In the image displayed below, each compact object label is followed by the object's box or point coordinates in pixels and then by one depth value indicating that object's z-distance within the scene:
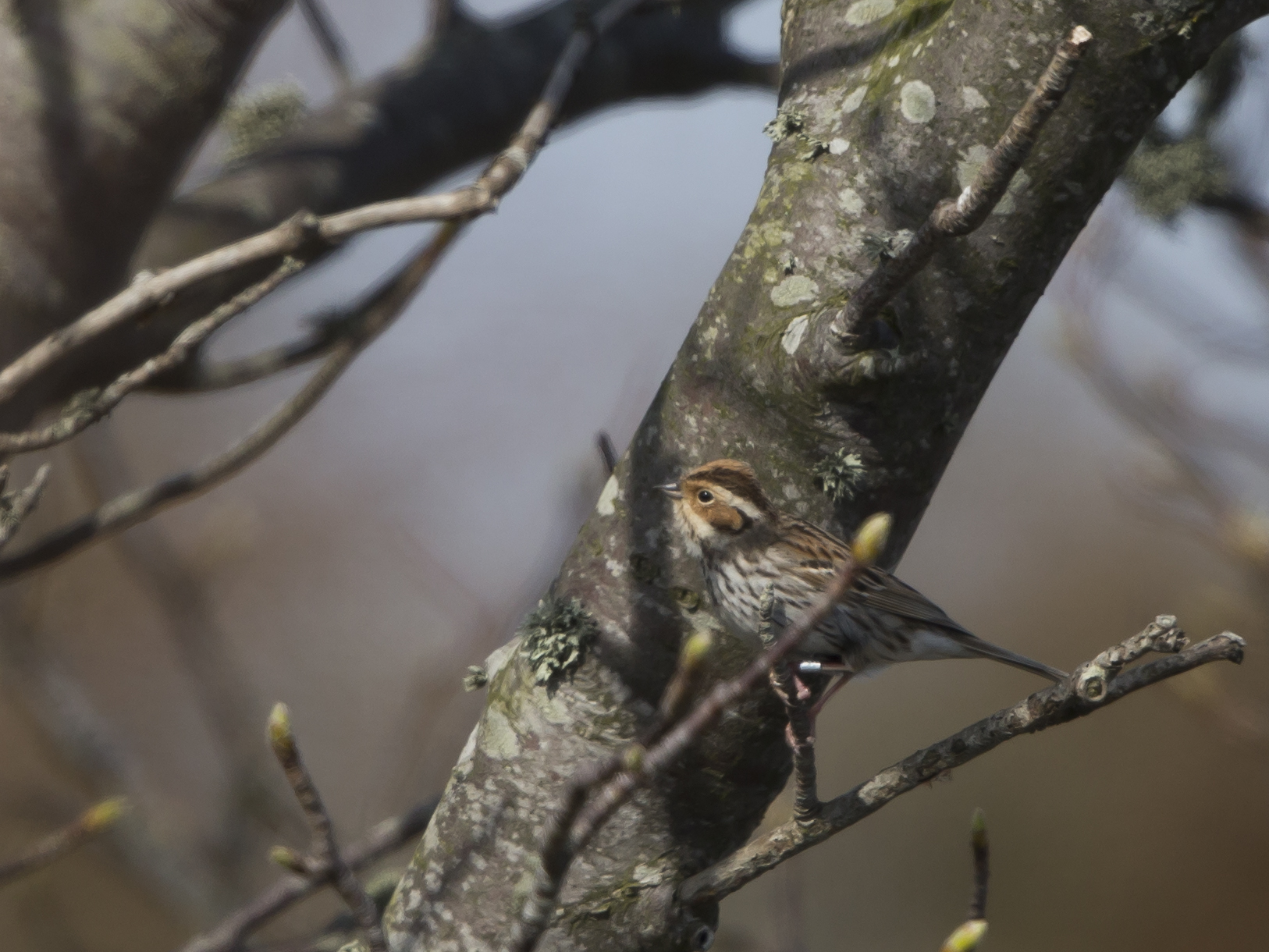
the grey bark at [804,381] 6.64
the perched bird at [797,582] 6.67
